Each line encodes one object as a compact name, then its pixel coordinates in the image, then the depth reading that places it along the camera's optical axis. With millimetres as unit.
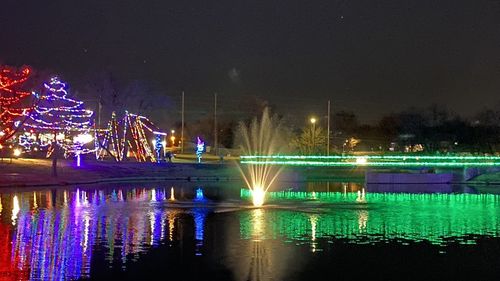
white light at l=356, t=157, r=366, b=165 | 55359
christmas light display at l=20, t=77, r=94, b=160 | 58375
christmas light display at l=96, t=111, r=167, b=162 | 62250
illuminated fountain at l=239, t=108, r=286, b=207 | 47278
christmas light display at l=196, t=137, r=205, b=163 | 69125
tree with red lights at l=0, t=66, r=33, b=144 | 56438
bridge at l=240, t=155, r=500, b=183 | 53938
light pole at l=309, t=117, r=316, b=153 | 81331
